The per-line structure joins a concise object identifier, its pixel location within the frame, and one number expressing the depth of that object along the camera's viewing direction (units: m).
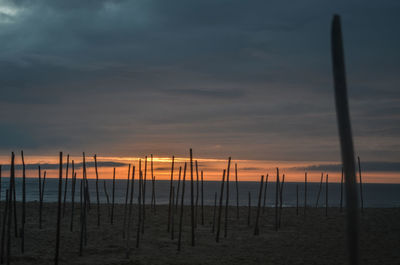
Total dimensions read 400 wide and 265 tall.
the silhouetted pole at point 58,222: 8.69
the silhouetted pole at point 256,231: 15.49
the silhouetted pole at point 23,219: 11.55
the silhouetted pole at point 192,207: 11.82
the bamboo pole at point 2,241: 9.16
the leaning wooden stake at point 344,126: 4.27
